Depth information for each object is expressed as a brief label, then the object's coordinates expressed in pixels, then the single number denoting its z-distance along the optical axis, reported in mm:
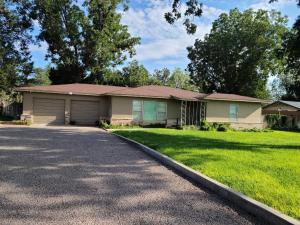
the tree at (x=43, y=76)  59340
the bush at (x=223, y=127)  16744
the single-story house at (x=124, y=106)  16073
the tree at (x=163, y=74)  57006
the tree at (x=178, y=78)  55378
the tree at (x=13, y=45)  21821
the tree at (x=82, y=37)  24765
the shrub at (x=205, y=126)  16286
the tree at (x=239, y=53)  31850
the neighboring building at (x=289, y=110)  25133
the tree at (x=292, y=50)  8646
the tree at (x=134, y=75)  29533
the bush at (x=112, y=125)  14755
